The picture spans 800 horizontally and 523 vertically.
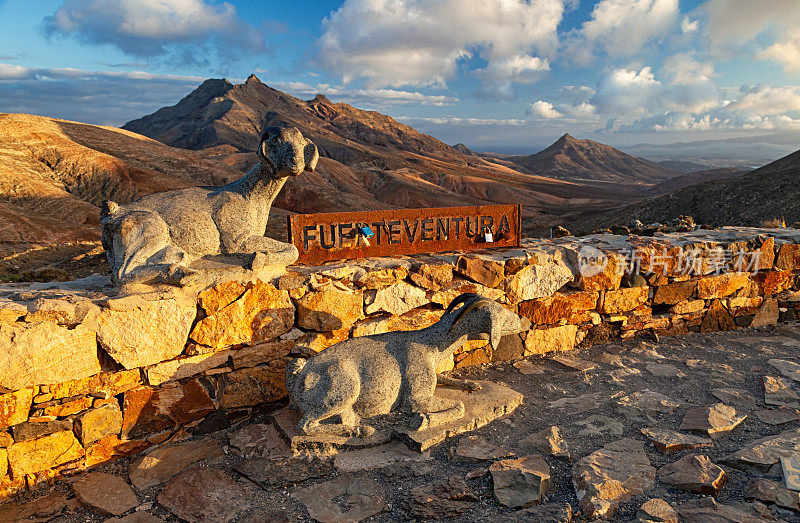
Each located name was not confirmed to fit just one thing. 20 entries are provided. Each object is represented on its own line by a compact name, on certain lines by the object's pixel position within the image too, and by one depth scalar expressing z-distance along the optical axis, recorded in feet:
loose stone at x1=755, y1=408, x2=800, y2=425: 12.19
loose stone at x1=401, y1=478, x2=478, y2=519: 9.05
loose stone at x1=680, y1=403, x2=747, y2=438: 11.58
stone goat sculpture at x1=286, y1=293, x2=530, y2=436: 11.12
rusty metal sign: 15.31
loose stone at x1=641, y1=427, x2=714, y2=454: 10.78
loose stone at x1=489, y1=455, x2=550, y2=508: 9.16
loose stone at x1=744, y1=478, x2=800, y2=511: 8.46
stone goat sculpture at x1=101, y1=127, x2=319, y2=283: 11.78
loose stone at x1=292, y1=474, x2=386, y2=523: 9.20
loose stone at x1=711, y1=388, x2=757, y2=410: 13.15
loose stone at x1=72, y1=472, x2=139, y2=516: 9.72
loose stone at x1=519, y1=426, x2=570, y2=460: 10.75
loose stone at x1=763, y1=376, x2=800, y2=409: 13.17
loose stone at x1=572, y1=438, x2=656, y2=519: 8.74
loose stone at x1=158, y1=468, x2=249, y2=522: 9.44
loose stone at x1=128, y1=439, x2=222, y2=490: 10.63
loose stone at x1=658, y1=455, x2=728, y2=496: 9.06
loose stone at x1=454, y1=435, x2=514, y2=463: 10.66
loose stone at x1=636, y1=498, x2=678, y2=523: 8.14
